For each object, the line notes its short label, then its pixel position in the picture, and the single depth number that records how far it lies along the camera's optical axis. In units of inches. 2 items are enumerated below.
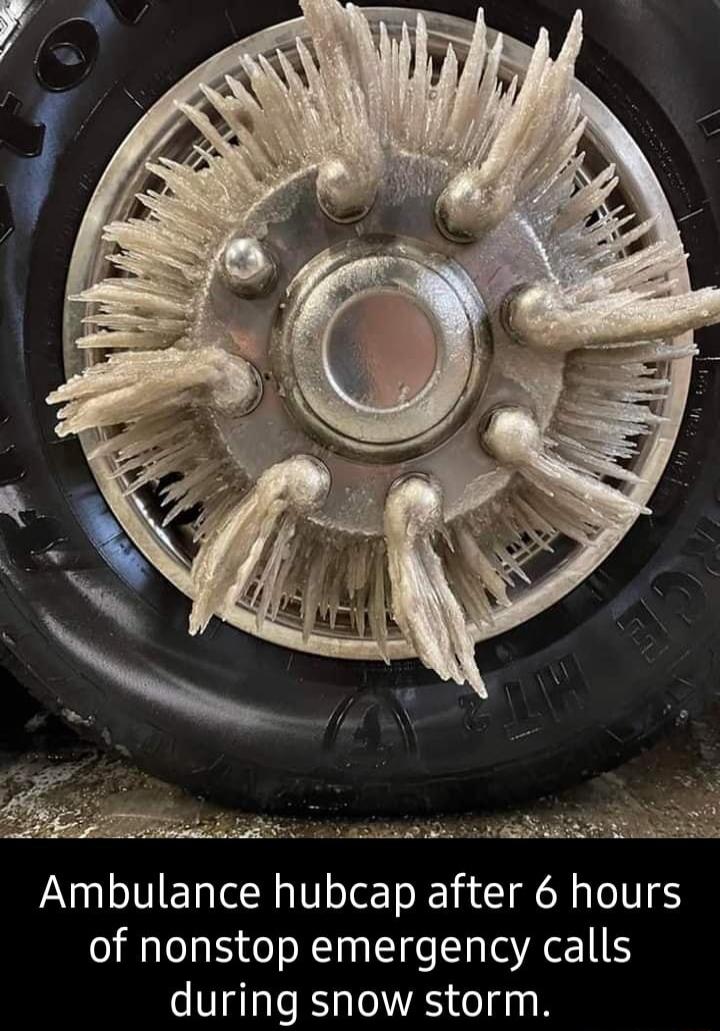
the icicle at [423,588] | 22.5
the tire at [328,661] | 27.5
